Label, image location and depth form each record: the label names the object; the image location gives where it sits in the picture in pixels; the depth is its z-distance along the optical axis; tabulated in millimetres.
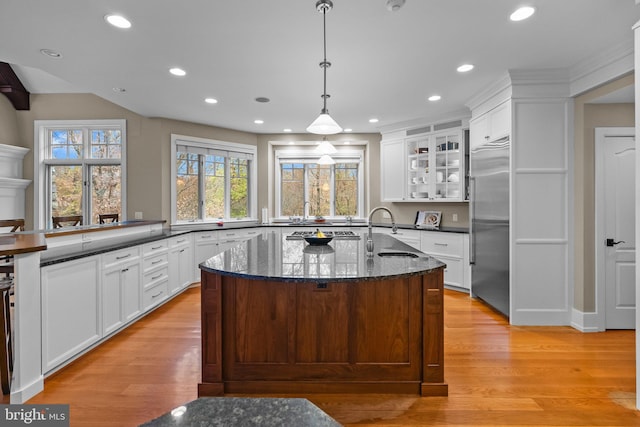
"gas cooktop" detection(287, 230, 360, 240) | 3266
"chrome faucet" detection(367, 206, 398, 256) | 2325
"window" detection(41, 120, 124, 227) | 5055
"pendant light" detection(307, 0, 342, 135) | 2402
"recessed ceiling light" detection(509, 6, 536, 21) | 2185
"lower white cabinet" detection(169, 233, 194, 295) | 4207
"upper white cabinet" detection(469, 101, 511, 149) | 3371
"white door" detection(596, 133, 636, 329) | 3182
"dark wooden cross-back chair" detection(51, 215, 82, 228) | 3812
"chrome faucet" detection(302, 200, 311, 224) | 6155
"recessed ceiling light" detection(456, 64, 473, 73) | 3107
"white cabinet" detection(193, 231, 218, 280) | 4836
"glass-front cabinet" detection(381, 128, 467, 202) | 4774
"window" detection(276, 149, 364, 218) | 6164
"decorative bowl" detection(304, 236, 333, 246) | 2789
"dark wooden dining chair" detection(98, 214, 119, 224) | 4336
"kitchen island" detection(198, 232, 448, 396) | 2100
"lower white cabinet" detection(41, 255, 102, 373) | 2215
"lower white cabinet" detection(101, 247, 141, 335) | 2834
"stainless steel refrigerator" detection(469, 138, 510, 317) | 3434
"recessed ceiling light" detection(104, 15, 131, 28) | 2275
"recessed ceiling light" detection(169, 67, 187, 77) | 3186
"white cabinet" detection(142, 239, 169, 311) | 3527
